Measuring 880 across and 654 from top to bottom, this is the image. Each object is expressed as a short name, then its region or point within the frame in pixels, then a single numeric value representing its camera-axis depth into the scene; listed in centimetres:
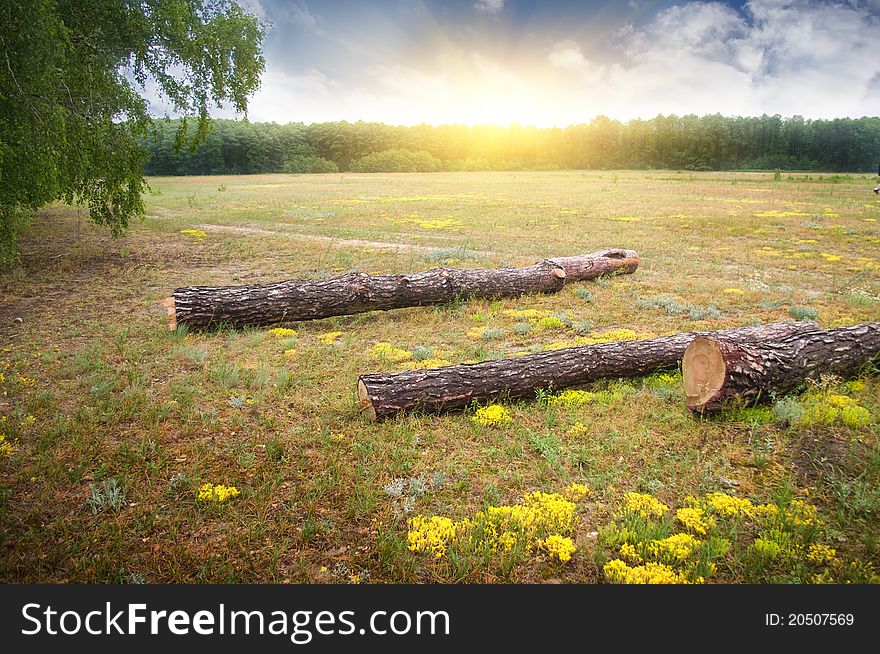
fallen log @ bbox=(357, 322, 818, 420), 628
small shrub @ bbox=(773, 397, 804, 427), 594
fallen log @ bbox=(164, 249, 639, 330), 954
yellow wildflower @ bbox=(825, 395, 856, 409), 628
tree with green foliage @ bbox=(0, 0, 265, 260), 926
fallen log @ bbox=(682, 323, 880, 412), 610
